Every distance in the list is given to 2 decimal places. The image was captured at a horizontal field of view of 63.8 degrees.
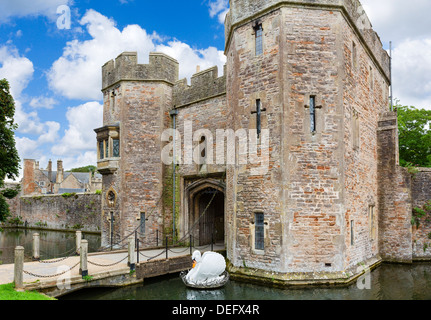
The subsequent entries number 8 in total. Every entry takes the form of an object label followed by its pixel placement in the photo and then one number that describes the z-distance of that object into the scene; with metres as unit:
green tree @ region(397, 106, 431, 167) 21.97
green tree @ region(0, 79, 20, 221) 11.93
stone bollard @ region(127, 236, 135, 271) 11.08
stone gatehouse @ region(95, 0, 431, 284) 10.45
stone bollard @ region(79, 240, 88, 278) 9.81
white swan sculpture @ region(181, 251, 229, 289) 10.32
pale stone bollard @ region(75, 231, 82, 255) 14.09
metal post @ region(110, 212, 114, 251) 16.64
